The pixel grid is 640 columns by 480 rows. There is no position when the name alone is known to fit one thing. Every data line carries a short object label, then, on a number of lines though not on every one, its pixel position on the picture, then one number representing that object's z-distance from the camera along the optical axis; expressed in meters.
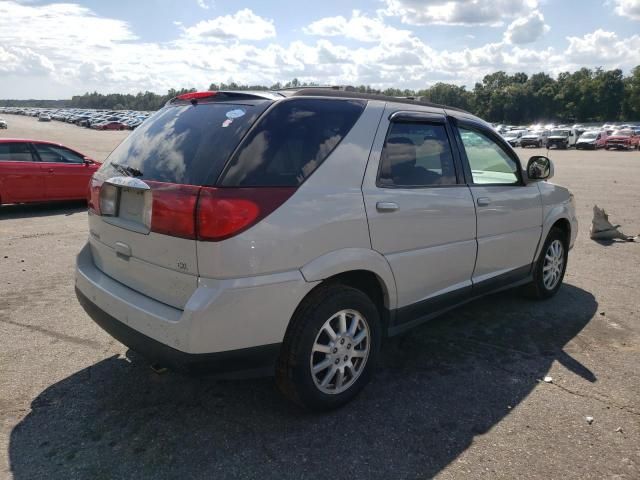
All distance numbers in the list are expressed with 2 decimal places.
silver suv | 2.66
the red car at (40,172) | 10.09
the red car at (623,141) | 40.09
